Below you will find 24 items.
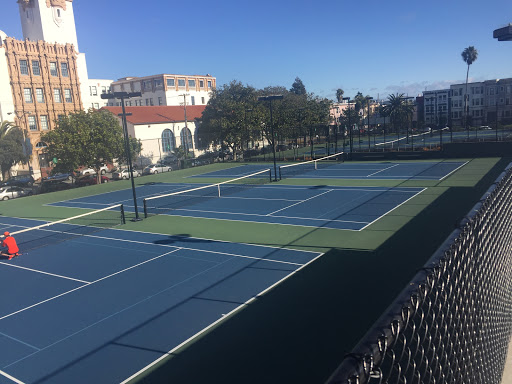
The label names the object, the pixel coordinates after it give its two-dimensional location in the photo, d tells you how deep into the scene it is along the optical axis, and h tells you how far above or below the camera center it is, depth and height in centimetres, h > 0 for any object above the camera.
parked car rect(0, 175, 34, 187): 4506 -333
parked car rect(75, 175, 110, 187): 4134 -340
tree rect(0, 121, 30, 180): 4731 +46
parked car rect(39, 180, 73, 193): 3928 -358
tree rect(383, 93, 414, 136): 8256 +232
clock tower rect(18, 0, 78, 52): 6562 +1979
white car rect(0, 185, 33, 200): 3706 -360
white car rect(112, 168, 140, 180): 4488 -338
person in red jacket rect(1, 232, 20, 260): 1665 -370
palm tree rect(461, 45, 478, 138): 9881 +1360
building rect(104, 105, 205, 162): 5607 +154
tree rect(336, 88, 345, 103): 13050 +970
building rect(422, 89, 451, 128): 9175 +317
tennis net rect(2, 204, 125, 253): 1909 -405
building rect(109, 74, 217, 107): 8975 +1103
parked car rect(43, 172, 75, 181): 4781 -336
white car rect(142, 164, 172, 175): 4794 -329
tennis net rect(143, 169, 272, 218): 2480 -387
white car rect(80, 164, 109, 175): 5432 -327
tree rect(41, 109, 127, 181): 3931 +35
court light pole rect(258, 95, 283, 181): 2982 +230
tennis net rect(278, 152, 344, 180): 3638 -364
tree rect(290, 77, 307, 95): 12945 +1237
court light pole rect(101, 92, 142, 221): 2050 +228
